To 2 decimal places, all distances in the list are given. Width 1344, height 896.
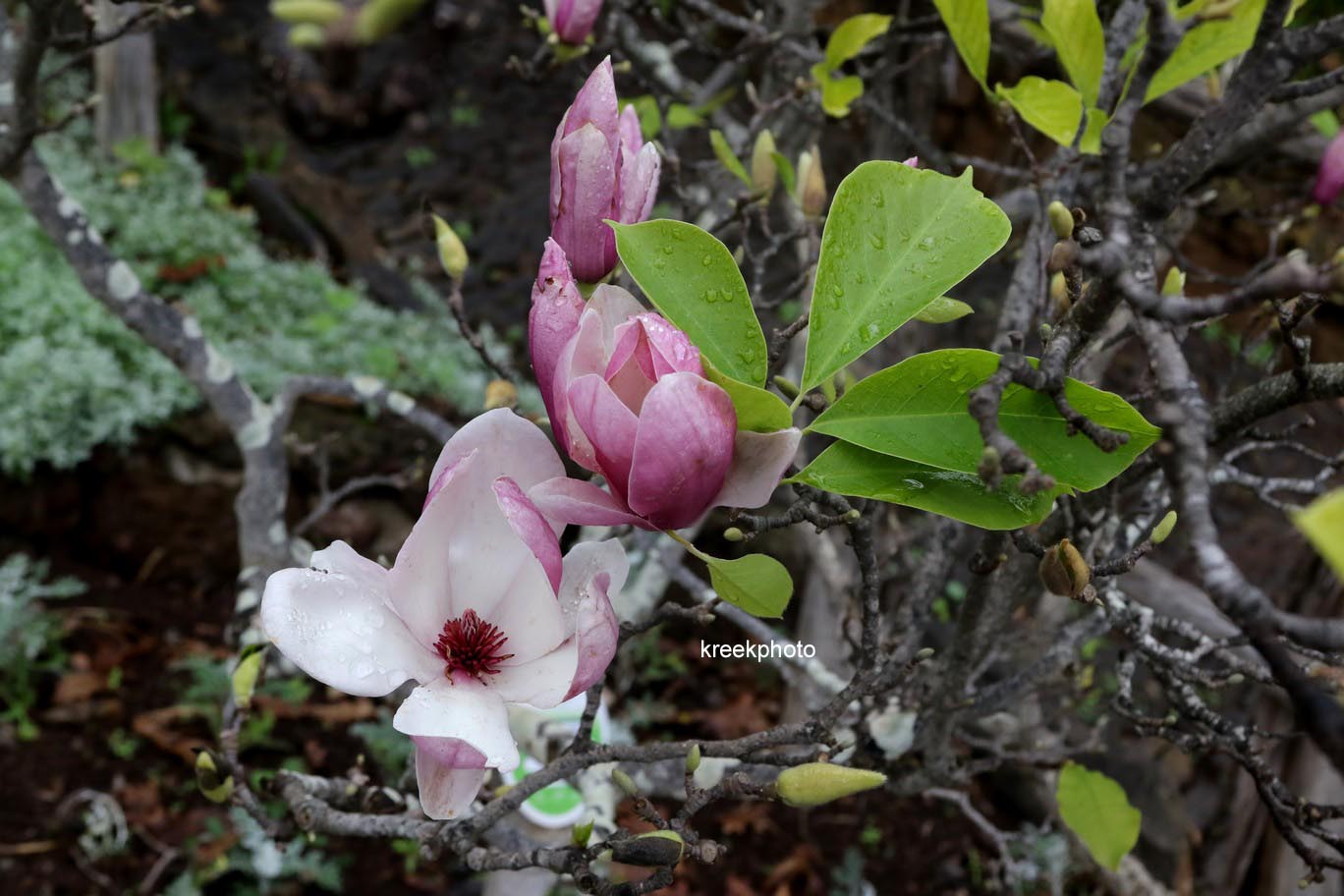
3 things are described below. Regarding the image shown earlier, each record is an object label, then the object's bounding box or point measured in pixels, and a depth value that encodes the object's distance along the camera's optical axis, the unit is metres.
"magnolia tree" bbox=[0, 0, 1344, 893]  0.48
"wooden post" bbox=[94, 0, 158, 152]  3.89
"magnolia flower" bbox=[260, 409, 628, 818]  0.51
